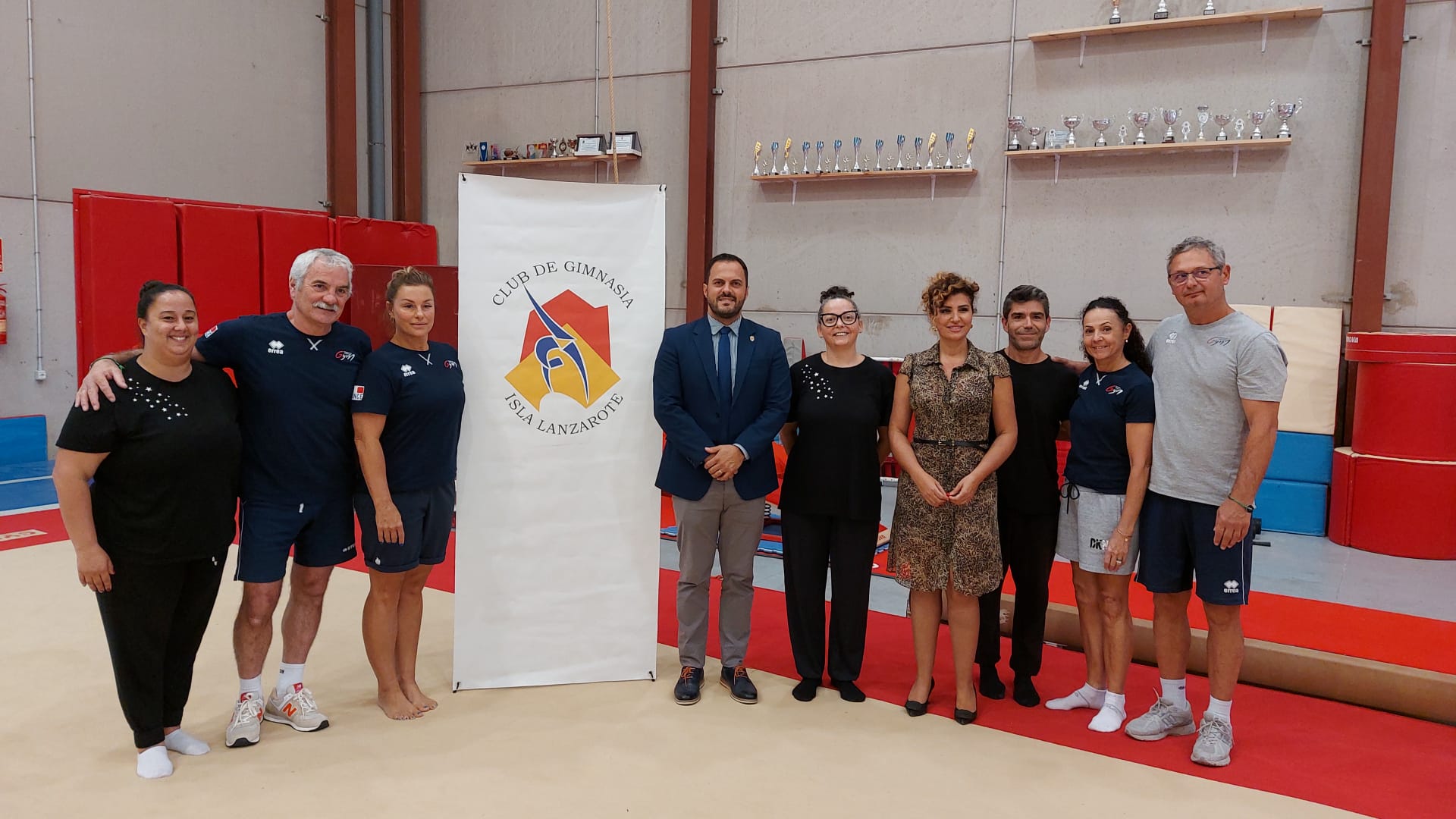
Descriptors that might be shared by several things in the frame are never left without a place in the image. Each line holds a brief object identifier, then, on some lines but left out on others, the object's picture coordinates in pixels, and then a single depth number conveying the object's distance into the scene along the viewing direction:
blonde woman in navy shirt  2.89
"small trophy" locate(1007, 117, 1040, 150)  6.91
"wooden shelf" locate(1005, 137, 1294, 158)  6.18
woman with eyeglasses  3.25
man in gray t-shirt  2.76
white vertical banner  3.31
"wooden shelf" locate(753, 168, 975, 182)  7.20
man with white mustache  2.79
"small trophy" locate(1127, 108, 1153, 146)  6.54
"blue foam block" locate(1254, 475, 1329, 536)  5.93
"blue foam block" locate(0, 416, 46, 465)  7.12
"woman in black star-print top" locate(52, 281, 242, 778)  2.46
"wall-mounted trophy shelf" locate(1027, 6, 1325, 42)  6.13
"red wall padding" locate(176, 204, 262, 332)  6.08
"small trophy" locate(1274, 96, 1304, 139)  6.12
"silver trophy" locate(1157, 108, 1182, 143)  6.43
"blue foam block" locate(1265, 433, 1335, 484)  5.93
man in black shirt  3.22
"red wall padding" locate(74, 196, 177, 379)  5.61
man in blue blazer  3.26
